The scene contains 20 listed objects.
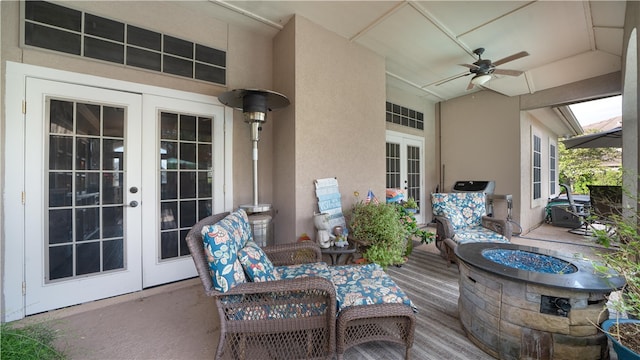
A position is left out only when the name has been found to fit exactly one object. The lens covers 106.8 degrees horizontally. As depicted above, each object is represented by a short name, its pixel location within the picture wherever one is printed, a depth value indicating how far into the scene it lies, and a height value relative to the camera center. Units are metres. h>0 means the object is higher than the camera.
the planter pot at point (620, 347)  1.12 -0.83
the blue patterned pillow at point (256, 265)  1.54 -0.57
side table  2.49 -0.74
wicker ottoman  1.49 -0.94
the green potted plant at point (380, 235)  2.59 -0.61
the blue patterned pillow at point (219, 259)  1.36 -0.46
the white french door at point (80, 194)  2.15 -0.13
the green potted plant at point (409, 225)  3.48 -0.65
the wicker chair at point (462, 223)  3.11 -0.62
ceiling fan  3.52 +1.68
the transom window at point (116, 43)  2.17 +1.44
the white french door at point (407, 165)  5.27 +0.37
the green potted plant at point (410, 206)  3.97 -0.44
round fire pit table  1.46 -0.84
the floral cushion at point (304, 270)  1.91 -0.76
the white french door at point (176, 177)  2.64 +0.05
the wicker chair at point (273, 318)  1.42 -0.85
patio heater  2.61 +0.78
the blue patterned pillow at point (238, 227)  1.61 -0.35
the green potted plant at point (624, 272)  1.18 -0.47
